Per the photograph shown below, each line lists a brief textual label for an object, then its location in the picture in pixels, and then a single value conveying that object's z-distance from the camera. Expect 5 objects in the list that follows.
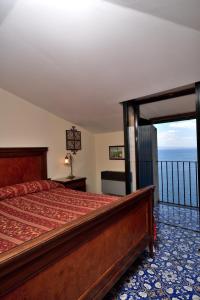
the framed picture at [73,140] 4.51
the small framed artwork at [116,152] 4.70
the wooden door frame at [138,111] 2.98
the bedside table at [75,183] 3.91
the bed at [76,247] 1.02
